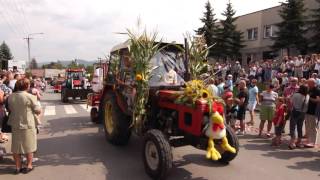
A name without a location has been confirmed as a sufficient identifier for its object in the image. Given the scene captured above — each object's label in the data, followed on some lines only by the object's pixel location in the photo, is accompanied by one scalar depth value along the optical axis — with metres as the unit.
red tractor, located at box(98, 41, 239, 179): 4.37
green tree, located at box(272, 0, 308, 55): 19.66
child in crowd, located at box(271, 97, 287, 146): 6.47
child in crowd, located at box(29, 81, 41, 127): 6.95
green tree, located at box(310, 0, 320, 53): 18.32
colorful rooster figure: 4.30
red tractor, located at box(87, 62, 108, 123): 8.71
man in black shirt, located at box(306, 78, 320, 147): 6.34
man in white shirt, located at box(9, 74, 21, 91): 7.26
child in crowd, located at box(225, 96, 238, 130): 7.48
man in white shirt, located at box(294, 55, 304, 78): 12.39
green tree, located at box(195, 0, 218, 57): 25.90
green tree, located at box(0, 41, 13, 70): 59.08
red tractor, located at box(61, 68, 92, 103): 15.16
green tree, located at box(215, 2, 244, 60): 24.90
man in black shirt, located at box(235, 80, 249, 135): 7.52
